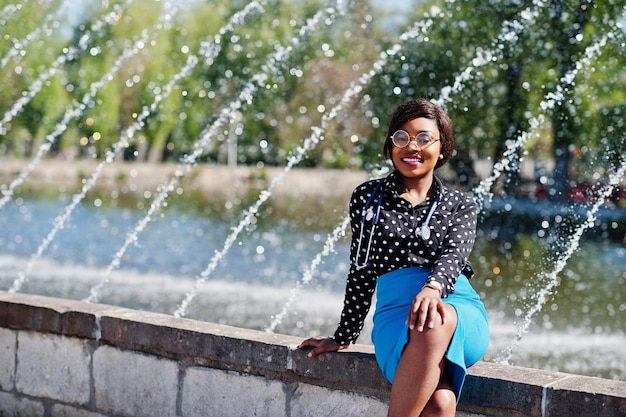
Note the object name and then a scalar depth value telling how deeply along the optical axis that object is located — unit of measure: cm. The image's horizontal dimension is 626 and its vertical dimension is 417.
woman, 328
